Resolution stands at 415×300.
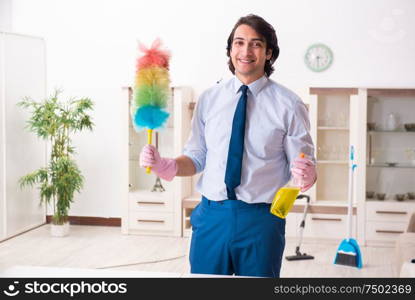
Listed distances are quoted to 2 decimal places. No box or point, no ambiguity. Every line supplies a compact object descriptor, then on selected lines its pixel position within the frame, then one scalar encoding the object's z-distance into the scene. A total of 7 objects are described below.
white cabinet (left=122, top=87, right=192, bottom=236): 5.87
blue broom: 4.77
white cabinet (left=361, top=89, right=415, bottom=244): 5.50
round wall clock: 5.81
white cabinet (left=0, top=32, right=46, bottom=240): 5.63
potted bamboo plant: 5.65
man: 2.20
